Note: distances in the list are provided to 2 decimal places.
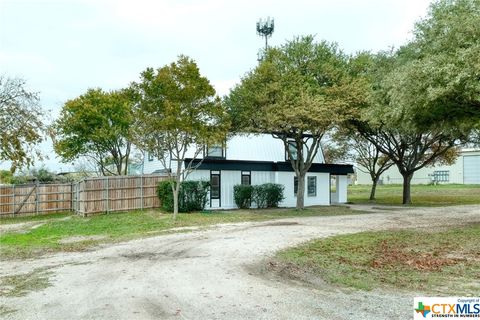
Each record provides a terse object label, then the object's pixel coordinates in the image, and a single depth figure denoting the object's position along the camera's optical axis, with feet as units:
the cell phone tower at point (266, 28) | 119.03
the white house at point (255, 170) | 87.25
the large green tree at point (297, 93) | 73.36
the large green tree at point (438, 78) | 43.27
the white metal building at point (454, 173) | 188.03
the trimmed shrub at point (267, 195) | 89.30
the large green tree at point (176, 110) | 62.39
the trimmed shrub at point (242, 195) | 87.66
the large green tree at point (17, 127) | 48.11
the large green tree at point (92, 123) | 98.58
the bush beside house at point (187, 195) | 77.00
